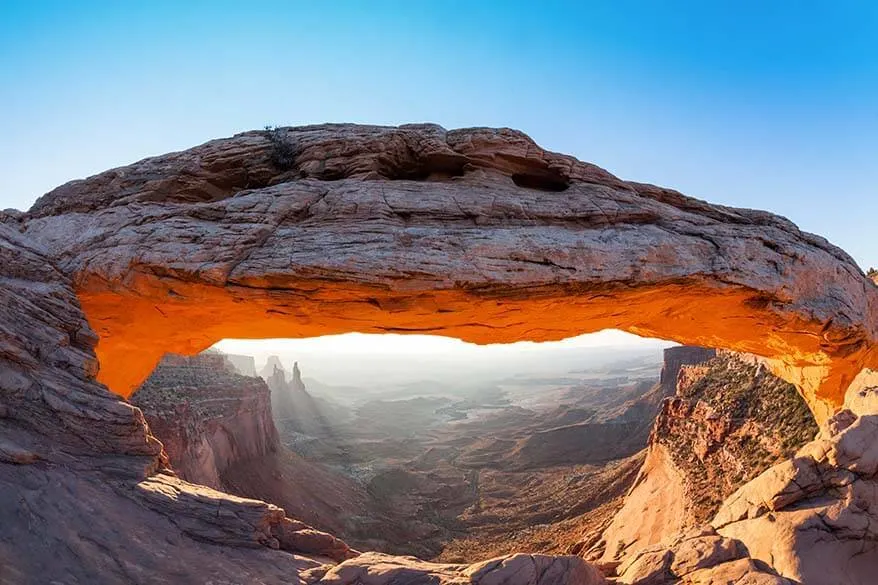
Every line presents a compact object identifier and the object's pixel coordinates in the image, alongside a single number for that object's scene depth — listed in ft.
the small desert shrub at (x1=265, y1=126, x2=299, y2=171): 41.19
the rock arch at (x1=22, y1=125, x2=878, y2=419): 34.32
